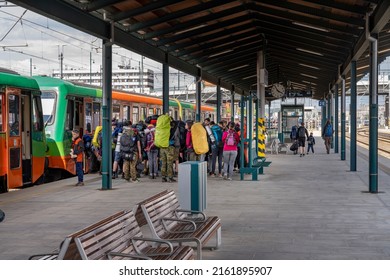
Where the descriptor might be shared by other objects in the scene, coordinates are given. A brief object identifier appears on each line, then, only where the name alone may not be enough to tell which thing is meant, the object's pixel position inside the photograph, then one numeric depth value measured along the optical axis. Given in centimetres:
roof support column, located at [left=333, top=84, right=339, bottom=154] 2520
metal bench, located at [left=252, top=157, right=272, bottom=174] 1580
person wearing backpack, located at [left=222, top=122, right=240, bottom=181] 1475
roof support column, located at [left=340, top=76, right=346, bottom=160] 2164
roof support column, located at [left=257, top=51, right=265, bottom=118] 1994
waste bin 827
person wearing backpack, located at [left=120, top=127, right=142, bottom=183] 1426
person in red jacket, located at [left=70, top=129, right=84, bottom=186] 1361
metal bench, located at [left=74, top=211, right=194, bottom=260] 438
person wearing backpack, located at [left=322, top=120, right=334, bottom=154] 2641
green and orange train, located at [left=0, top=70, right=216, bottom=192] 1298
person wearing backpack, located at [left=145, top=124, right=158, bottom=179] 1555
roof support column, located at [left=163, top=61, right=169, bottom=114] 1594
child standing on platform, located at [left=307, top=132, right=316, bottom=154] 2782
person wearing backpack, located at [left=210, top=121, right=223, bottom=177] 1574
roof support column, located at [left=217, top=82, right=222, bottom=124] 2567
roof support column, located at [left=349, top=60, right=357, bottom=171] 1573
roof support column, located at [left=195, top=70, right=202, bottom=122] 2011
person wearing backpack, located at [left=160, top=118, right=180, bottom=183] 1464
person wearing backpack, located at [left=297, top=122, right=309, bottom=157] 2519
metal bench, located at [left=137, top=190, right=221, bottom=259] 604
